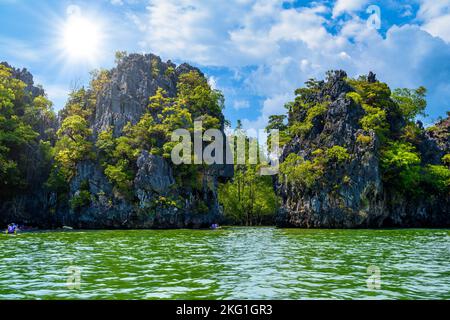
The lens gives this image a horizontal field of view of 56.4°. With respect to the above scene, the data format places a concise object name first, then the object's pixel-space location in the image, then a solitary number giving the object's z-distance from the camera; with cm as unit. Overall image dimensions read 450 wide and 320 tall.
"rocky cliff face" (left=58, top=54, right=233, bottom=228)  4319
